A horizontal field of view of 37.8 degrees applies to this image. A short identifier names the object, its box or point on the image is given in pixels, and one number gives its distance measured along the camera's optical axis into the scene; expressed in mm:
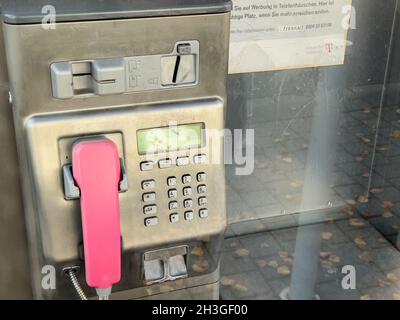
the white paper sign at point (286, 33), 1961
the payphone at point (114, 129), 853
